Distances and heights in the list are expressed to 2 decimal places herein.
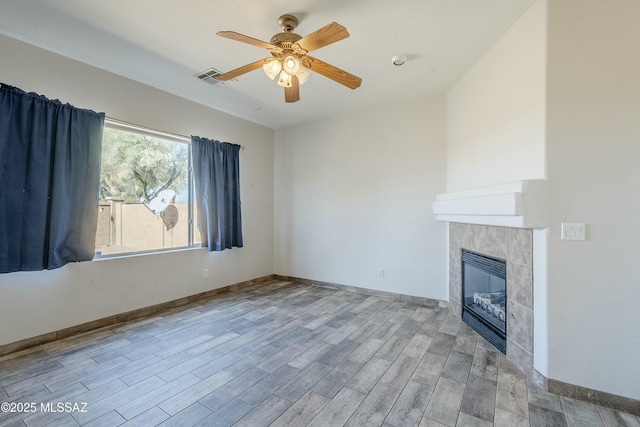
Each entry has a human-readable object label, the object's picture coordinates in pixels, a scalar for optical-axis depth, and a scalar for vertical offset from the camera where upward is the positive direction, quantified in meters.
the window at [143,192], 3.21 +0.29
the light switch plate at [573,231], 1.93 -0.13
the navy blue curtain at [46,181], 2.46 +0.34
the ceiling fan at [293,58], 1.93 +1.23
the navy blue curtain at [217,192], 4.04 +0.35
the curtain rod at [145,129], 3.19 +1.09
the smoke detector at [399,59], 2.82 +1.61
